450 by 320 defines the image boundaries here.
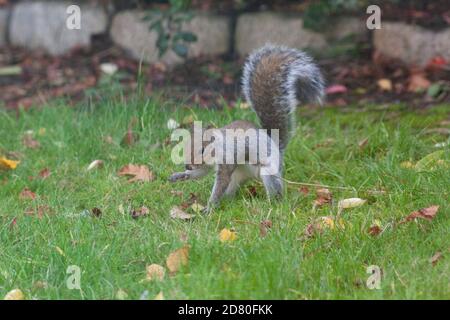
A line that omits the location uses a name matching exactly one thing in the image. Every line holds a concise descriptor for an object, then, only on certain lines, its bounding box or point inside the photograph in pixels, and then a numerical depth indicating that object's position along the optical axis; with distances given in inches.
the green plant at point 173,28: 486.6
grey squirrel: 315.6
